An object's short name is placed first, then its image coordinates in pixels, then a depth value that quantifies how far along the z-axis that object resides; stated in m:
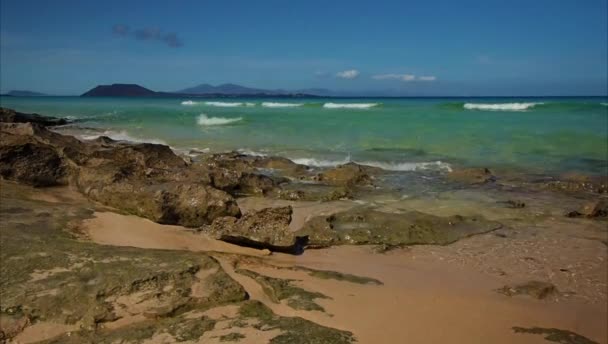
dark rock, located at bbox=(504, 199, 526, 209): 9.03
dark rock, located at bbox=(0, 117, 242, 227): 6.71
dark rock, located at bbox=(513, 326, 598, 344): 3.97
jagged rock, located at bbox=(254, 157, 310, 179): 12.04
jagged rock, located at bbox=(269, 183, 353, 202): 9.20
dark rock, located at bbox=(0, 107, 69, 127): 20.30
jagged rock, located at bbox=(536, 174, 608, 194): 10.91
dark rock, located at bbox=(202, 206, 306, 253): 5.79
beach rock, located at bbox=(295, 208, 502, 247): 6.61
